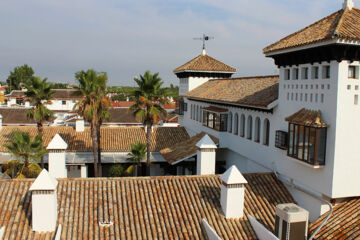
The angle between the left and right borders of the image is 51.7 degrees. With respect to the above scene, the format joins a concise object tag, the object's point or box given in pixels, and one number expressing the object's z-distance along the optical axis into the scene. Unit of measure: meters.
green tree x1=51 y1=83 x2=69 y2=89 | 120.21
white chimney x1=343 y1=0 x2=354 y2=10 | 12.87
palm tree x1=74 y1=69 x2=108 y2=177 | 20.88
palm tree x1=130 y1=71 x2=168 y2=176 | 20.73
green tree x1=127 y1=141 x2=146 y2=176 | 24.08
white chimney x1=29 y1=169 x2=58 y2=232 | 10.55
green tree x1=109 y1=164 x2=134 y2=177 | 24.38
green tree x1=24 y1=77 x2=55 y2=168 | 25.36
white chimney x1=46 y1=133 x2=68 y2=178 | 14.23
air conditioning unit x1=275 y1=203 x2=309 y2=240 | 10.77
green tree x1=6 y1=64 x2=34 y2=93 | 103.94
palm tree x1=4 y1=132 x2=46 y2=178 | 16.08
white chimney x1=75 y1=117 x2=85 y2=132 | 29.09
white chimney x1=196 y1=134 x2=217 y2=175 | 15.40
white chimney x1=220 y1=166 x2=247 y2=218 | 12.02
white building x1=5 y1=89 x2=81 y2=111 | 68.12
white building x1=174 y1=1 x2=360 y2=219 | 11.36
